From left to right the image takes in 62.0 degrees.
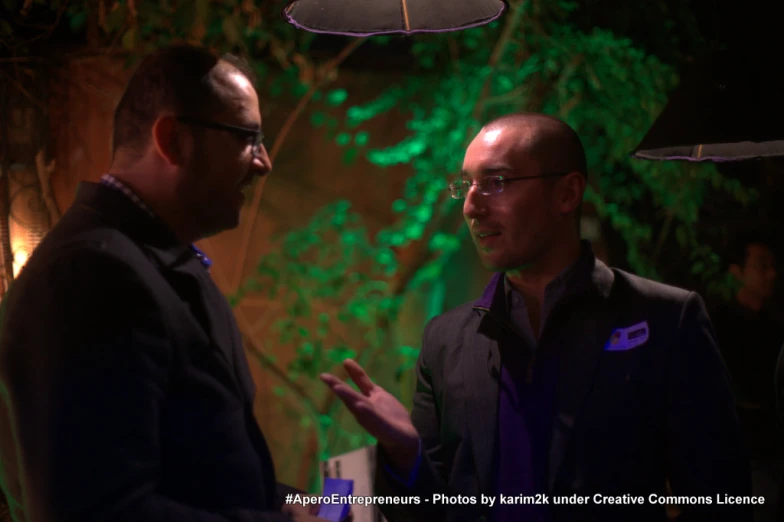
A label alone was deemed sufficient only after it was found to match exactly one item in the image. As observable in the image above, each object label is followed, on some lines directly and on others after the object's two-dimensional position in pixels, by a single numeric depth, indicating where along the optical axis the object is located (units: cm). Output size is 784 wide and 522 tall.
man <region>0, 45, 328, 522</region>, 113
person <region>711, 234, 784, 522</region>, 338
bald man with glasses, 174
